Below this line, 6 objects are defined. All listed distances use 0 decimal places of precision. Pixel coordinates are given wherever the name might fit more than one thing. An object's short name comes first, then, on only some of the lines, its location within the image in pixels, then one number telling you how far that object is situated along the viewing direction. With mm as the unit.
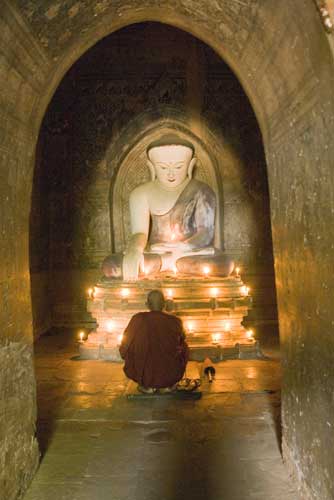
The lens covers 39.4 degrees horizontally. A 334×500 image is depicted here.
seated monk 4152
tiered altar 5742
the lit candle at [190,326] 5930
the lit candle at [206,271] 6531
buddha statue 7383
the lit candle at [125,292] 6148
